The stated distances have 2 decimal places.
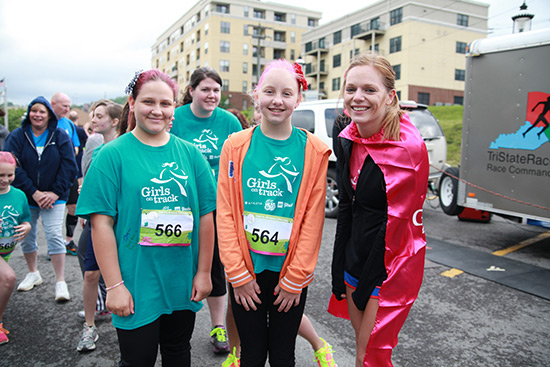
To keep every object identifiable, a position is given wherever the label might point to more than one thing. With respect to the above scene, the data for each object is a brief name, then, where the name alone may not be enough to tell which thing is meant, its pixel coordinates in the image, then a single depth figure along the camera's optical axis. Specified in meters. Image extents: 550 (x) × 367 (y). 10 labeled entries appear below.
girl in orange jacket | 2.06
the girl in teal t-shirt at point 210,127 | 3.14
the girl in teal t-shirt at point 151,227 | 1.89
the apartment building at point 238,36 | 58.84
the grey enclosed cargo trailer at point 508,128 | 5.35
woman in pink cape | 1.97
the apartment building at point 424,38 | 39.34
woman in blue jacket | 4.02
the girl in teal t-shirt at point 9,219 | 3.17
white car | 8.17
